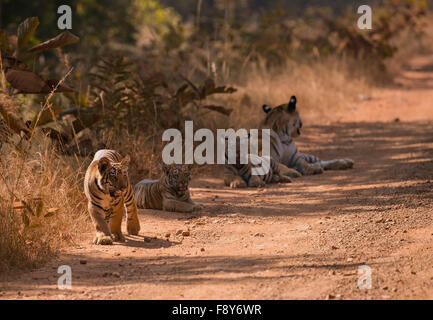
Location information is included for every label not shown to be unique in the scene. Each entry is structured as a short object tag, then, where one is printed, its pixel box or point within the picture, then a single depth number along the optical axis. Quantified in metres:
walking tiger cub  11.10
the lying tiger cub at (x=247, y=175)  16.64
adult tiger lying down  17.87
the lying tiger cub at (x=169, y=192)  13.67
